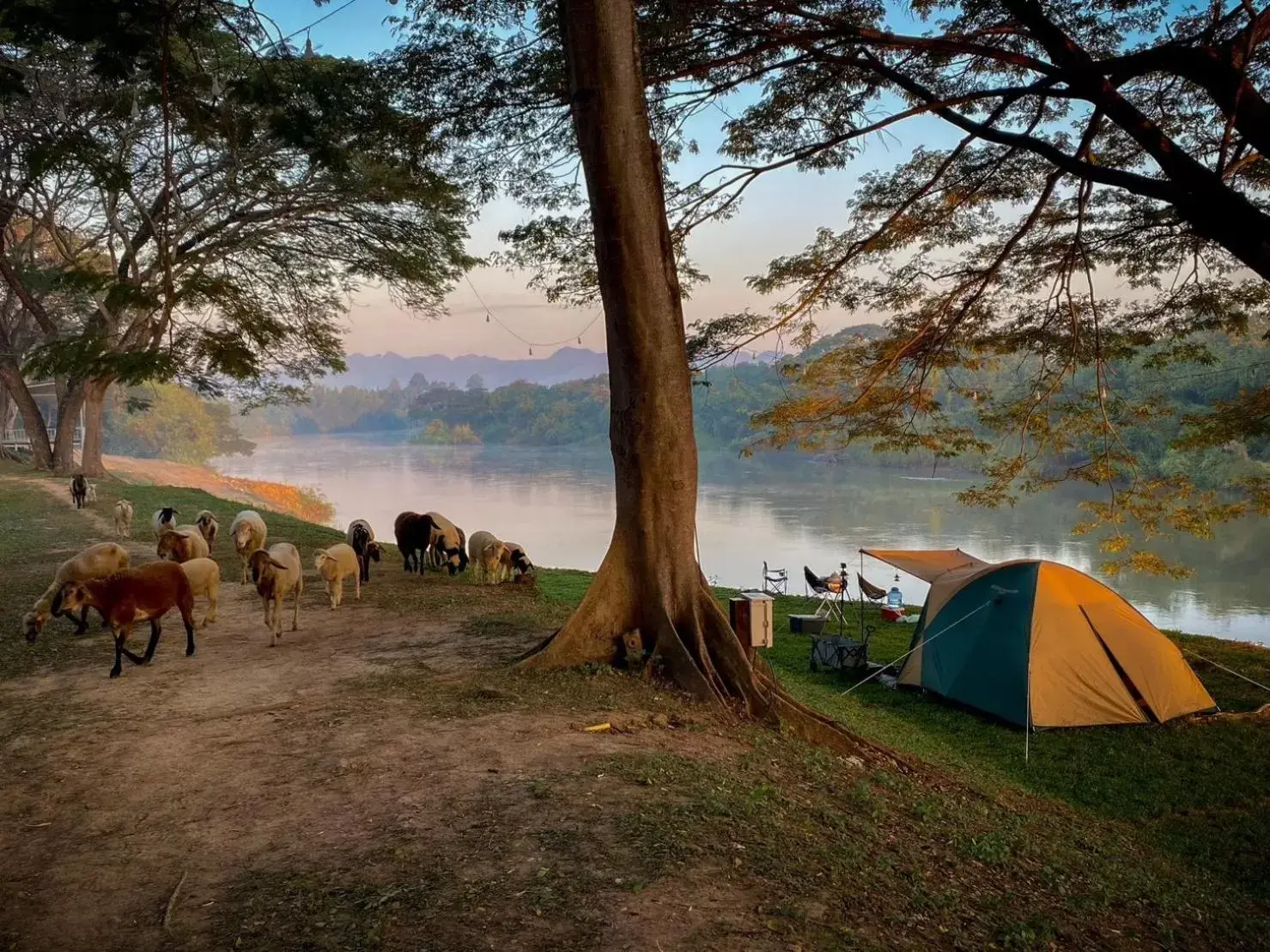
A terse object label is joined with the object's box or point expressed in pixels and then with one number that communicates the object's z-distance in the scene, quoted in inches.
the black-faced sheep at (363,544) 420.5
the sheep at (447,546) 459.2
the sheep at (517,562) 443.8
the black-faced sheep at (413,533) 453.1
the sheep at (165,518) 439.2
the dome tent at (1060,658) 348.5
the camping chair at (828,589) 524.4
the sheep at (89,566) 298.2
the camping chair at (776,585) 693.9
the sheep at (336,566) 352.5
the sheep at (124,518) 521.3
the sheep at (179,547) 345.1
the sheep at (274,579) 286.1
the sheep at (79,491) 671.8
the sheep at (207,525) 446.6
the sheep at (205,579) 308.8
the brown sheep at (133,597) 240.8
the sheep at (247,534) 398.9
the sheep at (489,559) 432.8
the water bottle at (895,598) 657.0
